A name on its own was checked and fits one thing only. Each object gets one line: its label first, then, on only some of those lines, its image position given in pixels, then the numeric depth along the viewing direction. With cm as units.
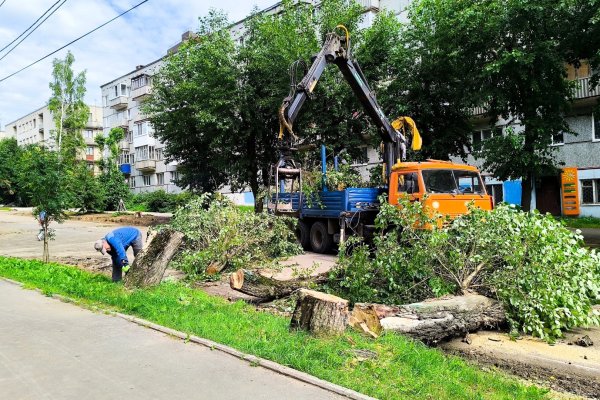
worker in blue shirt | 940
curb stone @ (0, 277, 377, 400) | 413
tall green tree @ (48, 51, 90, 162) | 4716
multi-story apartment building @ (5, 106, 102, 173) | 7850
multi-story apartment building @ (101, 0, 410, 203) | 5553
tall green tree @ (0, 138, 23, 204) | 5688
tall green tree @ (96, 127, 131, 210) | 4109
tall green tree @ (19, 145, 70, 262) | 1233
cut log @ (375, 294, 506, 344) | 613
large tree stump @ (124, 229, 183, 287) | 857
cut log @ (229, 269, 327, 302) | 812
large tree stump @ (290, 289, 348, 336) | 565
